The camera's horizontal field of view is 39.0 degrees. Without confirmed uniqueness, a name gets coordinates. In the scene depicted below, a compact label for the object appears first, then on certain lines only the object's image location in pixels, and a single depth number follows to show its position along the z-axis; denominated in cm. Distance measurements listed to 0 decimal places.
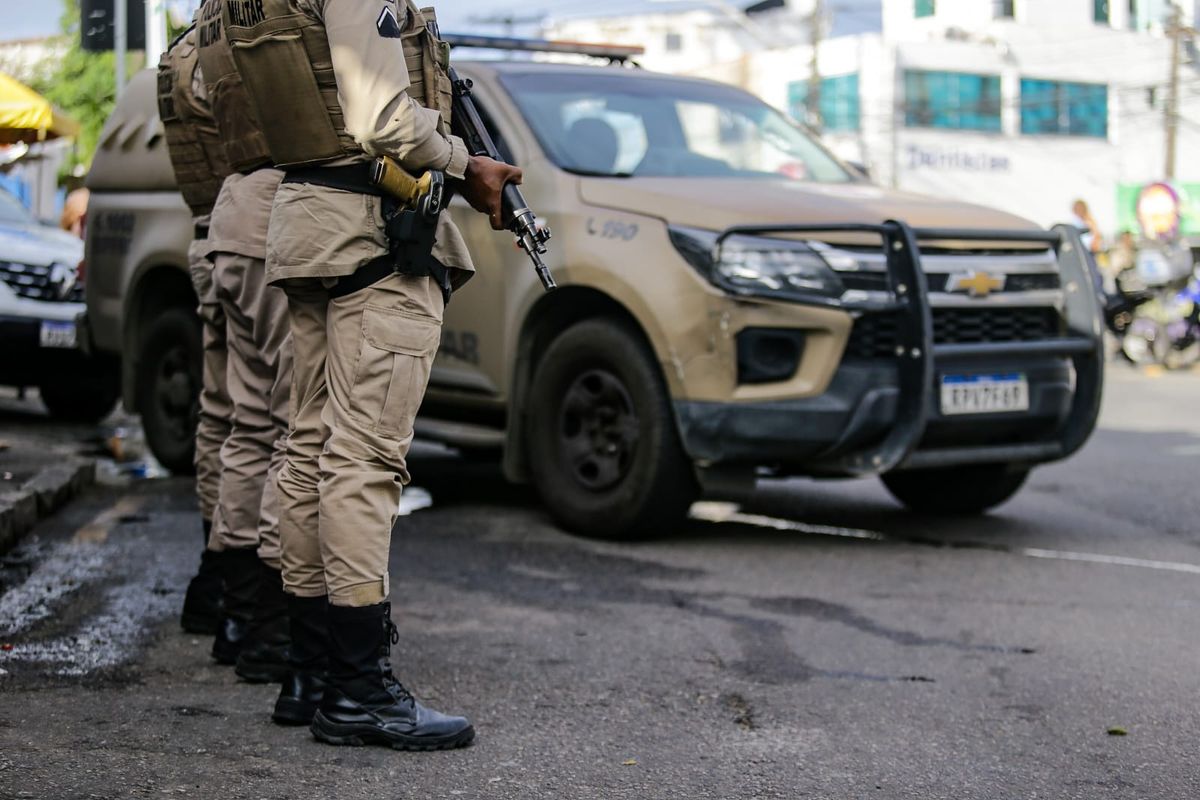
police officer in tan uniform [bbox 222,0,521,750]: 341
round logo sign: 2452
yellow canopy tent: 895
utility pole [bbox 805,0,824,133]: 4503
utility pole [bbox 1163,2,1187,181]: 4500
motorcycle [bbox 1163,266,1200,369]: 1745
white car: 1018
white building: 5247
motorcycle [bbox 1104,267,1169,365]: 1759
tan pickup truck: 574
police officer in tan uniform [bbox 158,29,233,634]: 443
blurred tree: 2370
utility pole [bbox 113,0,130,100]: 1120
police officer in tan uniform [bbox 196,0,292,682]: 397
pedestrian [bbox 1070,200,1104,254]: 1883
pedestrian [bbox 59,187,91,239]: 1459
